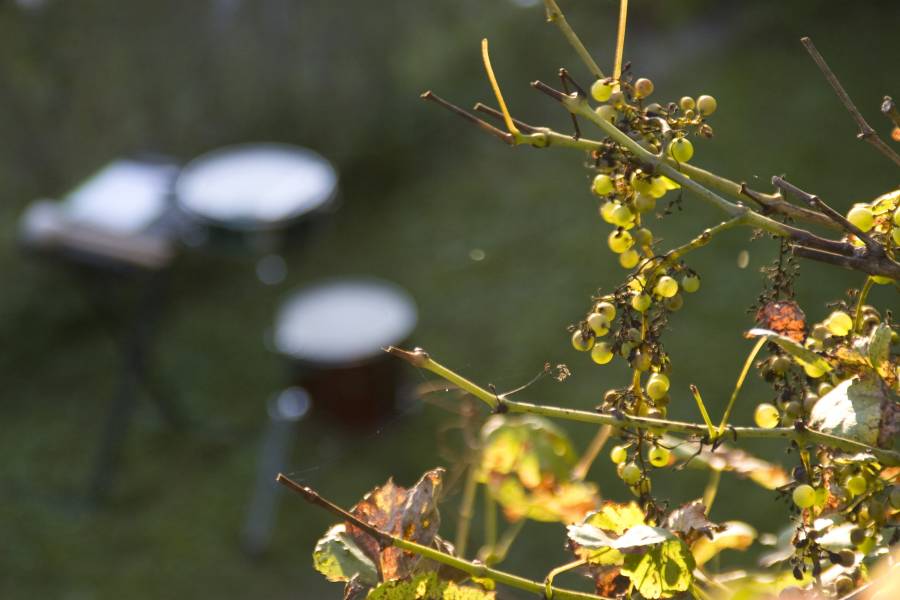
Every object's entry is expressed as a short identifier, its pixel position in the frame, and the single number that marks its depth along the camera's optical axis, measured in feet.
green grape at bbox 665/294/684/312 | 9.19
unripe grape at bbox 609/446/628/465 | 9.39
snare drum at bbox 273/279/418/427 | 21.62
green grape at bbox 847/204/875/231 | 8.89
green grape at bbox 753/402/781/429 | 9.56
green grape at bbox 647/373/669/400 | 9.37
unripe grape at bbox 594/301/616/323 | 9.26
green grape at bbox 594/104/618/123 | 9.09
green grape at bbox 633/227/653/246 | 9.83
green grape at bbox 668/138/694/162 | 8.86
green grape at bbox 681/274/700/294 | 9.43
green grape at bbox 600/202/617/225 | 9.71
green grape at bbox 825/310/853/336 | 9.23
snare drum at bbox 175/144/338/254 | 22.18
